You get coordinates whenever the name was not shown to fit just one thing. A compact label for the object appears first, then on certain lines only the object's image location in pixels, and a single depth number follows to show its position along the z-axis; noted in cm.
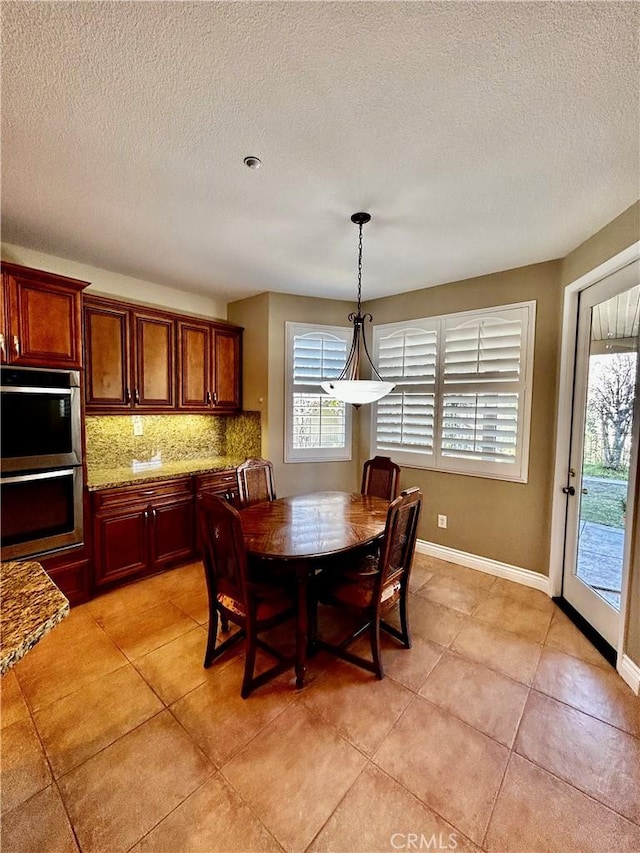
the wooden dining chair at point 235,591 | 175
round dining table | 182
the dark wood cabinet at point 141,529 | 276
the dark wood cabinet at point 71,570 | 249
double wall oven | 225
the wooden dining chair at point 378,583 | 188
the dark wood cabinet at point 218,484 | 330
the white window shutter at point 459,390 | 299
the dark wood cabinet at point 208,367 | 351
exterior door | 211
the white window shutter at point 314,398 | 373
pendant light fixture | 206
